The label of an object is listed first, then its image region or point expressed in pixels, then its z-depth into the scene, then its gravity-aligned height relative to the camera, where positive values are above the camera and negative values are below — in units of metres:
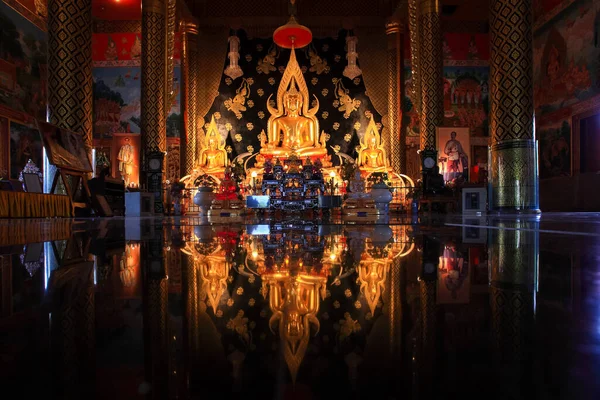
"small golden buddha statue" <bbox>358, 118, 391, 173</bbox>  13.82 +1.36
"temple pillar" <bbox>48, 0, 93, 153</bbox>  6.11 +1.88
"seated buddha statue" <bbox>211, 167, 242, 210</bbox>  9.45 +0.08
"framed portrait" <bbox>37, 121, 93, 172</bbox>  5.36 +0.66
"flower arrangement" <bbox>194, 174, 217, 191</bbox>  10.94 +0.52
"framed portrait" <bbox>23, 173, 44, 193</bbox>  6.79 +0.28
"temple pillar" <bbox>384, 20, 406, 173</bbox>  14.62 +3.31
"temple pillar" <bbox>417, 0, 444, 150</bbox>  10.38 +2.88
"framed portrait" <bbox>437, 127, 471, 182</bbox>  9.74 +0.97
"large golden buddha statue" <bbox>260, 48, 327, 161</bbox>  13.86 +2.42
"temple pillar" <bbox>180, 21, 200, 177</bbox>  14.49 +3.54
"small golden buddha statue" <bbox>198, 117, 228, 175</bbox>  14.04 +1.42
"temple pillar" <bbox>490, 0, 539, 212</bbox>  6.06 +1.12
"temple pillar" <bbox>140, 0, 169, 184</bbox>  10.27 +2.82
